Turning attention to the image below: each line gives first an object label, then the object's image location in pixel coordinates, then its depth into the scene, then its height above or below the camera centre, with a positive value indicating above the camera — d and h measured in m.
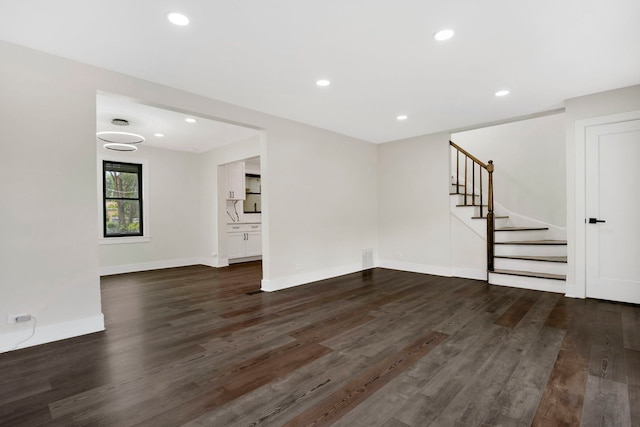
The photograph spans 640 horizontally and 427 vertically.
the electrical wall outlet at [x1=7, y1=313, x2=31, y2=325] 2.57 -0.86
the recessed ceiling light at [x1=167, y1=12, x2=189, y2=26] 2.21 +1.45
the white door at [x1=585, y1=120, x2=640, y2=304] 3.62 -0.01
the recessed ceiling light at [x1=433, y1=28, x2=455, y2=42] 2.45 +1.44
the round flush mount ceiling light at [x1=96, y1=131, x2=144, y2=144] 4.50 +1.20
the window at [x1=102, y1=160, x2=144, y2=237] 6.17 +0.35
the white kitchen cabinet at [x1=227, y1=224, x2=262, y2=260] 7.17 -0.64
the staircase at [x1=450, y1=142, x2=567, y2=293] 4.42 -0.58
